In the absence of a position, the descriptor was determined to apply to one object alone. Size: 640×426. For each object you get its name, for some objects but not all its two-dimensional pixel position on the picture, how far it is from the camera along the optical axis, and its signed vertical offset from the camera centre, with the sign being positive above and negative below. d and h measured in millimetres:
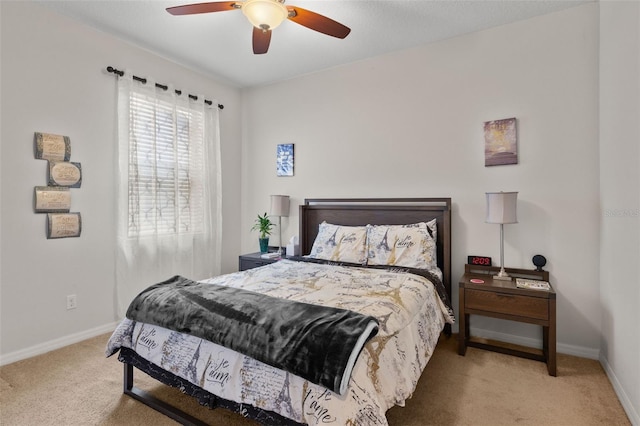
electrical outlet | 2833 -798
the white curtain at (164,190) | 3172 +192
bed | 1323 -636
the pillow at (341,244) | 3049 -350
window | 3225 +425
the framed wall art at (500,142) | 2799 +548
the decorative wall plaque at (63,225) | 2689 -135
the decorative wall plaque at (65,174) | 2674 +286
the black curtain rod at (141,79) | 3045 +1263
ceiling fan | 2006 +1220
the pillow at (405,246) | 2805 -338
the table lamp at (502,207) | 2551 -5
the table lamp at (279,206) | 3850 +18
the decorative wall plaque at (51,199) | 2607 +78
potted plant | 3918 -261
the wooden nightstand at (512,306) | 2291 -723
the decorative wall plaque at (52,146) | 2607 +502
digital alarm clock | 2873 -470
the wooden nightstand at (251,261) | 3564 -582
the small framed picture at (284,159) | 4059 +594
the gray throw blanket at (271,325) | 1303 -546
